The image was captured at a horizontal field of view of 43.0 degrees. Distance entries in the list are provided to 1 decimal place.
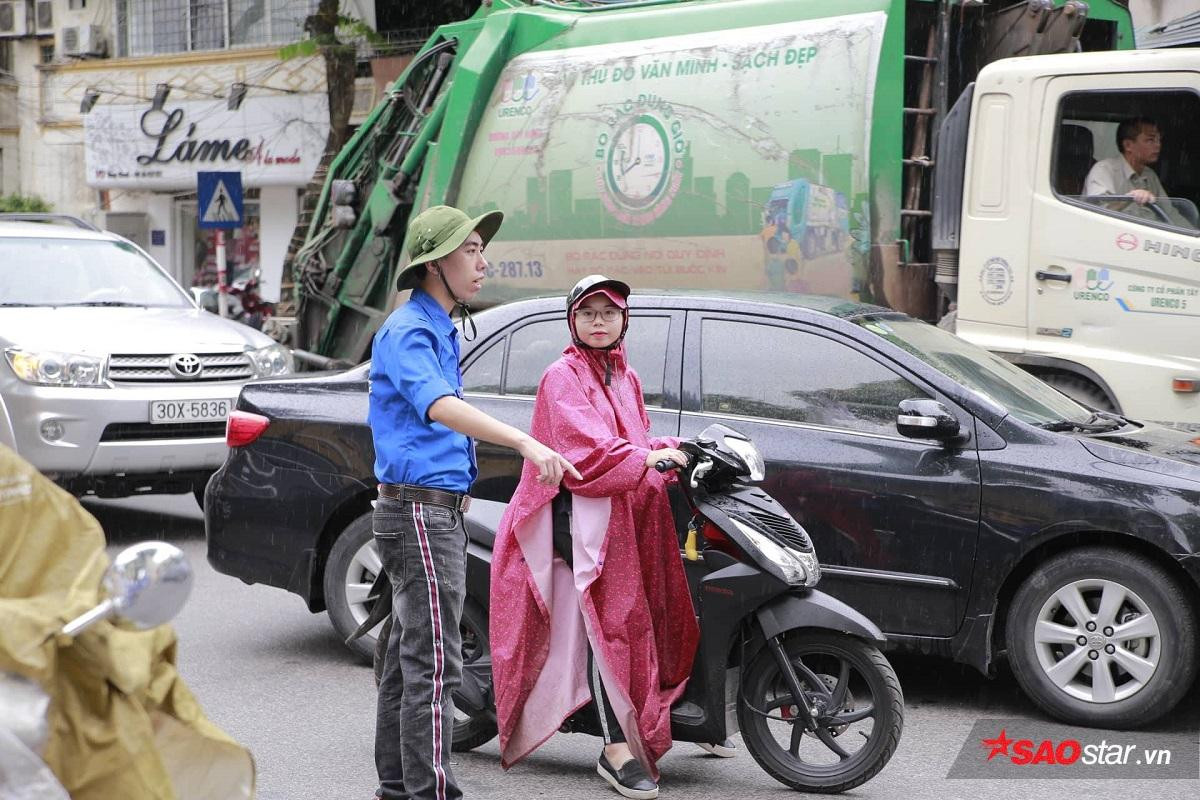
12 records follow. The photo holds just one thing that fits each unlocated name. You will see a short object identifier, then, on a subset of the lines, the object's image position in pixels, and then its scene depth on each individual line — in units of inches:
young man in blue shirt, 155.3
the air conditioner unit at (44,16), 1155.9
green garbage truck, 286.2
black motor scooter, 173.6
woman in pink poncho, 174.7
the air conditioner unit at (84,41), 1117.7
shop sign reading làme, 986.7
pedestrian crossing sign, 685.9
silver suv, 339.6
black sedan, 201.5
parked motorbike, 823.1
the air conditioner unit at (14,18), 1170.6
